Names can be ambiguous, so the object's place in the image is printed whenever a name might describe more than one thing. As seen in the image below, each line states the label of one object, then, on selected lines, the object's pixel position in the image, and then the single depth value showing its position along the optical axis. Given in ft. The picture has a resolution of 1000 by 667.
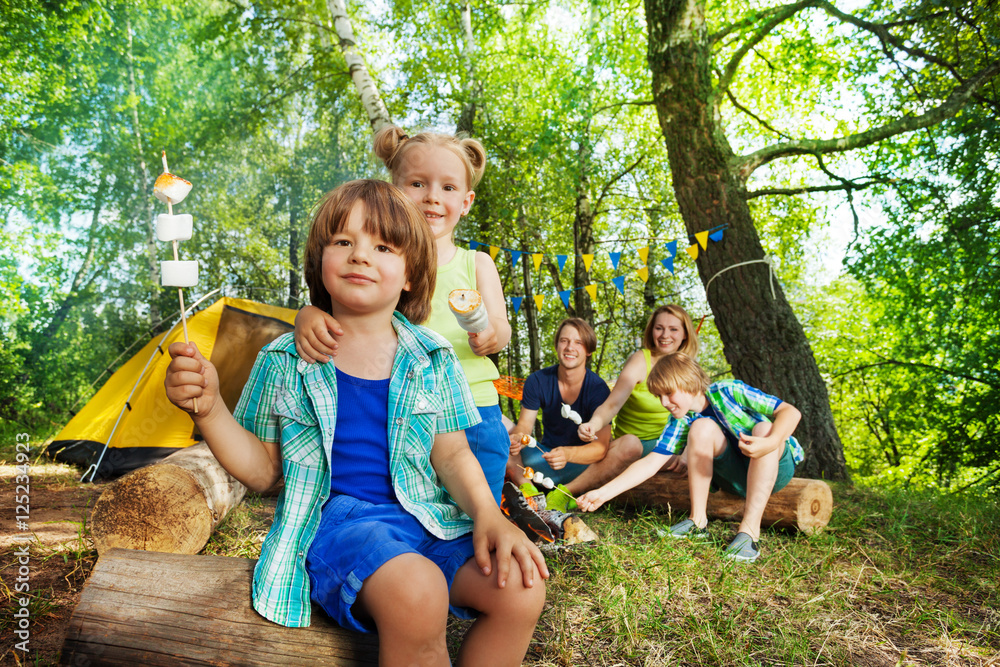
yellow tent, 14.89
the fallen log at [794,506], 9.16
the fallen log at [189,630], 3.76
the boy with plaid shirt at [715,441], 8.74
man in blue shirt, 11.28
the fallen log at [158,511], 7.57
